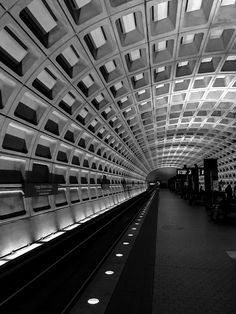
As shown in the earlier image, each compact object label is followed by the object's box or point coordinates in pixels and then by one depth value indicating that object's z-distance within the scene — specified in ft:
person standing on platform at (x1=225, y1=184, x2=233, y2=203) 56.59
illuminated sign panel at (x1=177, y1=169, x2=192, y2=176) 131.18
